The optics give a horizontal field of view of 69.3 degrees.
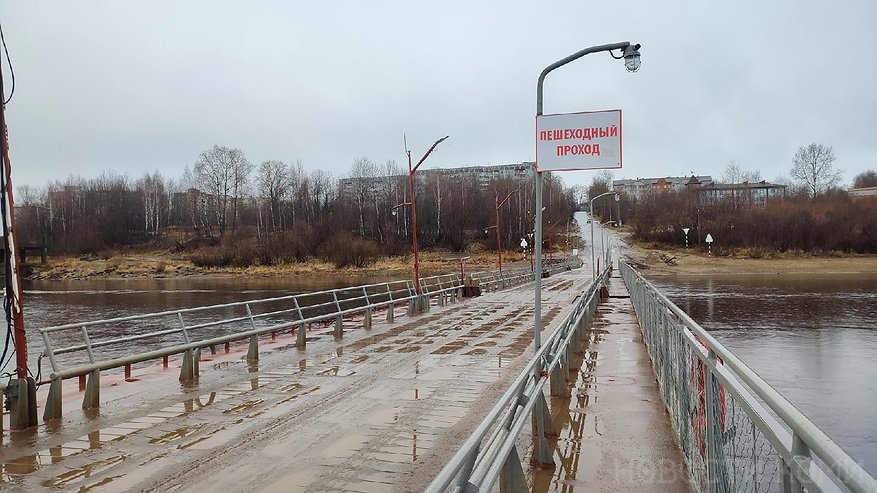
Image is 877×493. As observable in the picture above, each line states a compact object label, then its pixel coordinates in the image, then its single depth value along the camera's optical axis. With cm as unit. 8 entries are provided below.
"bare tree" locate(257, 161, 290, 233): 10919
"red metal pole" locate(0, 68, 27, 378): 808
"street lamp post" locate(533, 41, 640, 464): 983
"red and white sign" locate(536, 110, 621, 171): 834
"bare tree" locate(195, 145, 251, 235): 10994
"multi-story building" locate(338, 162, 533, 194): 11056
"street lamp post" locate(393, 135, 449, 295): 2579
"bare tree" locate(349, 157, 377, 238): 10344
